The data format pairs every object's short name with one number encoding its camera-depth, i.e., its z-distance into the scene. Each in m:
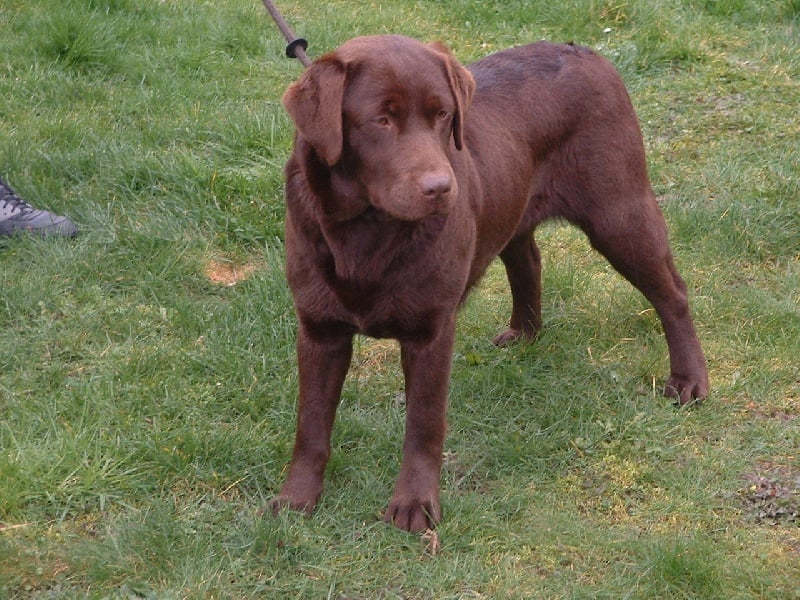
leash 6.61
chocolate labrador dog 5.39
